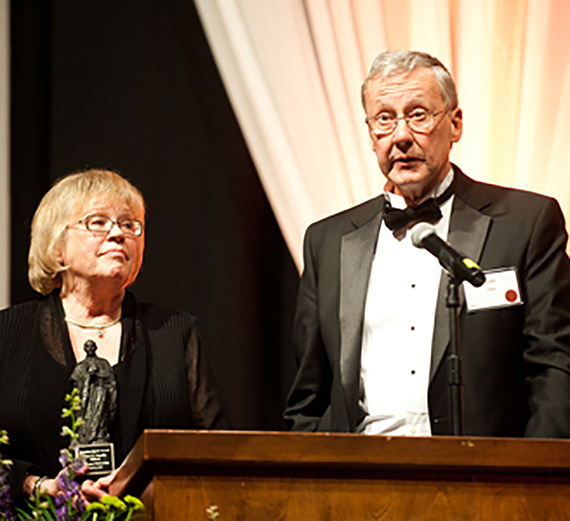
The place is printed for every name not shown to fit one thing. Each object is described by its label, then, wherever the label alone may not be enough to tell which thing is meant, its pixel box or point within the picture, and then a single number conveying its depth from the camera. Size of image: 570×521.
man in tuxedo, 5.36
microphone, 5.11
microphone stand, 5.09
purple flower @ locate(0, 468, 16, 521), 4.90
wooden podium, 4.89
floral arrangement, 4.85
